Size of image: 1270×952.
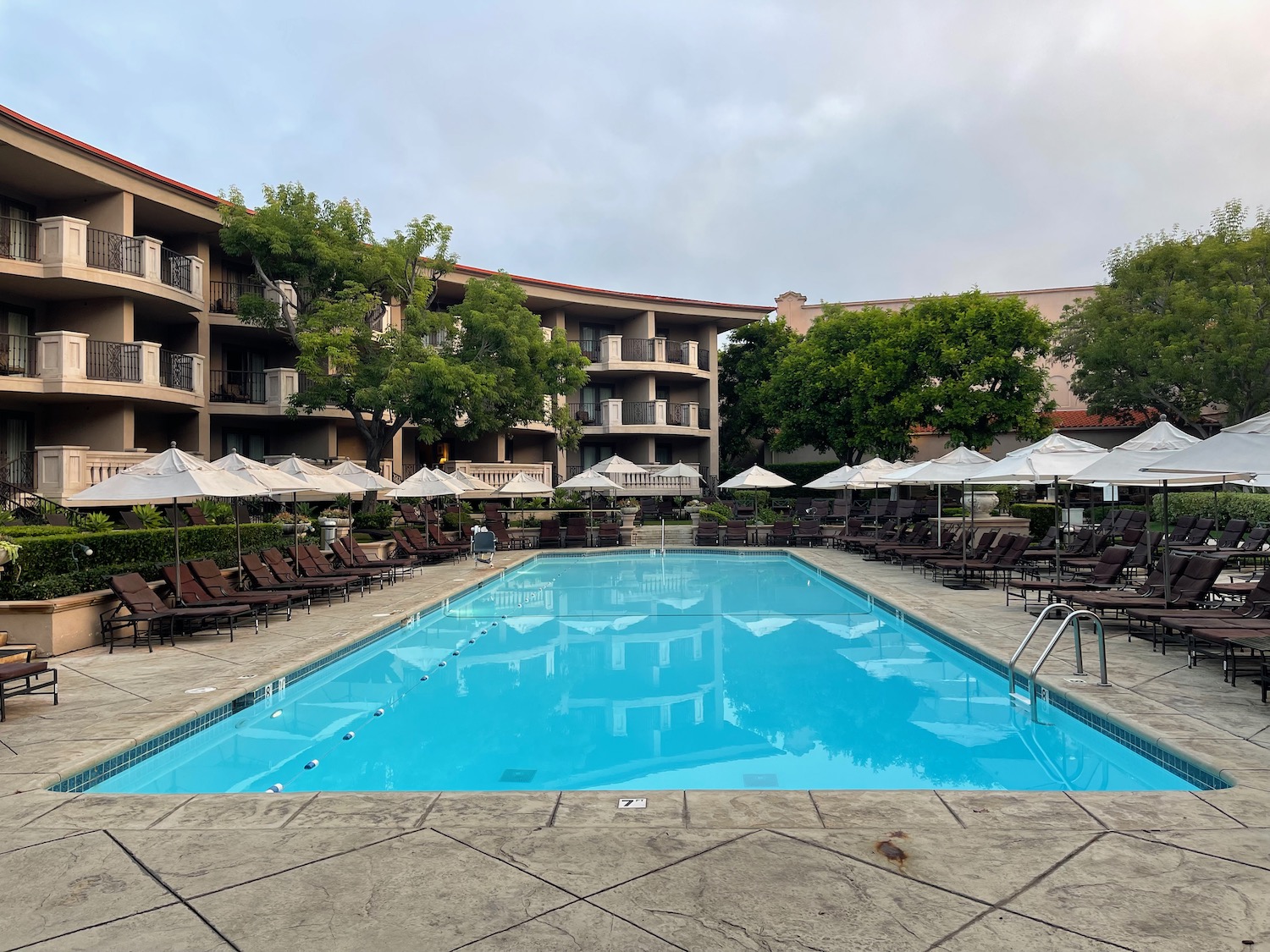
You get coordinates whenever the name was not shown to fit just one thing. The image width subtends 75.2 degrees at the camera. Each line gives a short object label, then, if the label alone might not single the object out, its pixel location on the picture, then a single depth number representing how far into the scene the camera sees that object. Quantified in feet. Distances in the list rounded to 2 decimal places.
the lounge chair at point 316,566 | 50.11
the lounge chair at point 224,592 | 39.37
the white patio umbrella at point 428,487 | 66.28
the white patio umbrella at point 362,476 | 60.95
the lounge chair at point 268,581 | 44.32
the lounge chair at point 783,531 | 87.40
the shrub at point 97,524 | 44.77
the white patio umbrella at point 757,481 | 86.74
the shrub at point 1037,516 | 82.89
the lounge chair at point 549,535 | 85.51
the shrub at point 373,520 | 79.20
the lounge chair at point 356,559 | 54.54
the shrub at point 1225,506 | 72.08
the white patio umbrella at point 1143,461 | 34.94
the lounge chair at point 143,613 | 34.19
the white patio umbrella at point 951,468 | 55.93
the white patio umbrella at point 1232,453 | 23.47
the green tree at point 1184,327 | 99.40
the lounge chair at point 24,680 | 22.54
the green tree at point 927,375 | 100.32
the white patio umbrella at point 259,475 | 43.24
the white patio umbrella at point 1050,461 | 42.75
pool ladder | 24.75
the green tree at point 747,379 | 130.11
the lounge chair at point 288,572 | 46.19
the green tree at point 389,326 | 74.18
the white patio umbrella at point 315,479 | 48.65
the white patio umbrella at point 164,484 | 34.91
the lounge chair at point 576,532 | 86.33
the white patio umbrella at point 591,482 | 82.84
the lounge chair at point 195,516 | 61.61
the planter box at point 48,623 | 32.53
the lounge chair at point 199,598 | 38.09
